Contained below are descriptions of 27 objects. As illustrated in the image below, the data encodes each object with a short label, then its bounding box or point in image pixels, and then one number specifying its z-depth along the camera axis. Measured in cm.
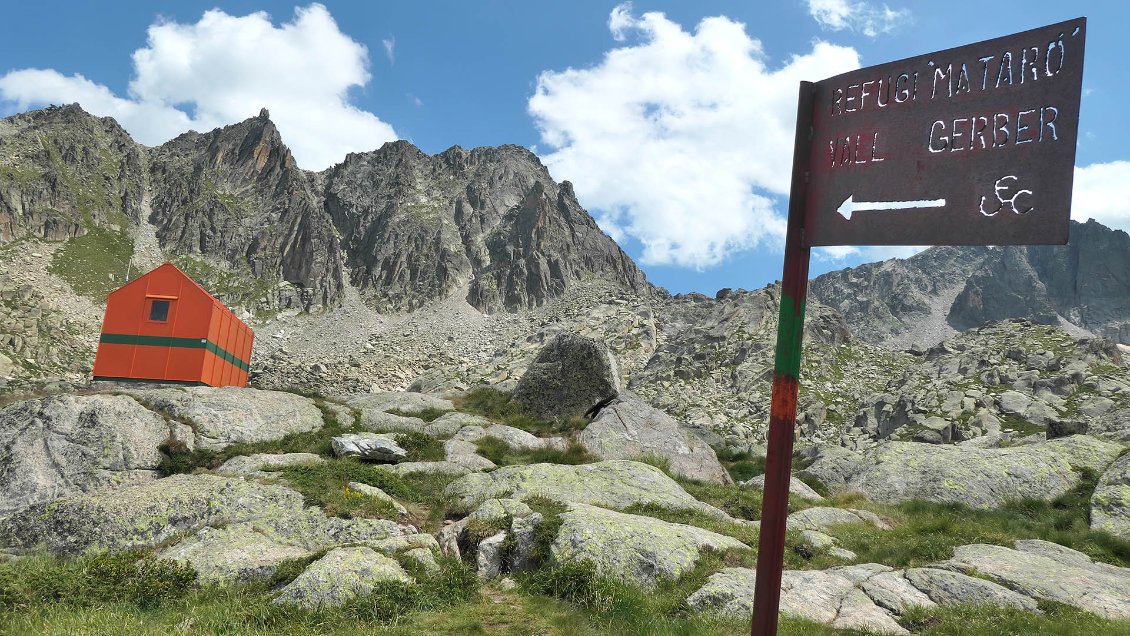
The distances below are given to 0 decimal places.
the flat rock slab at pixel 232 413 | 1862
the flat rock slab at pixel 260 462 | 1587
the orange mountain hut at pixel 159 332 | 3020
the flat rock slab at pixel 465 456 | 1877
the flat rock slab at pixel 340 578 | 964
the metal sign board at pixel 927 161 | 400
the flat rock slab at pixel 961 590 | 1020
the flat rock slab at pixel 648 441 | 2256
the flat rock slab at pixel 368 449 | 1816
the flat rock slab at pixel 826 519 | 1561
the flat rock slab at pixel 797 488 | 2034
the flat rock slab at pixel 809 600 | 947
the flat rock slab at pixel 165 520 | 1192
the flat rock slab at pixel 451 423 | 2265
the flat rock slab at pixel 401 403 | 2614
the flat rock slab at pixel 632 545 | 1109
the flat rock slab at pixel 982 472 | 1941
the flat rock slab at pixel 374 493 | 1443
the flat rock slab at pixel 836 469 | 2323
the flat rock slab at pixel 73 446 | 1473
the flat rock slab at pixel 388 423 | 2234
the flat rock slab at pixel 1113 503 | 1598
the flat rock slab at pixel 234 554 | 1043
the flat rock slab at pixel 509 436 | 2188
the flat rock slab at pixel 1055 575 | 1047
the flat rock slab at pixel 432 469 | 1742
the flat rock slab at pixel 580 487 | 1558
